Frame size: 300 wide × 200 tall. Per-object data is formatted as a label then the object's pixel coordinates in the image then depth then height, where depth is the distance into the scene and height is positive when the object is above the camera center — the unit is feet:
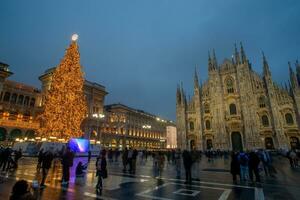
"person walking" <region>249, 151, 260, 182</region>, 32.90 -2.44
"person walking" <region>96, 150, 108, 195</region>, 23.83 -2.71
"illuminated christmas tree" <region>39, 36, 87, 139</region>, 72.18 +18.75
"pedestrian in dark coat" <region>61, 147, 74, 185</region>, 28.76 -2.53
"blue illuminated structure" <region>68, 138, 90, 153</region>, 75.89 +1.48
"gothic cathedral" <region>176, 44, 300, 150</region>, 118.62 +27.97
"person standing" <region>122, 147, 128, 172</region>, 46.07 -2.18
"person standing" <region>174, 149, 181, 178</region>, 42.81 -3.21
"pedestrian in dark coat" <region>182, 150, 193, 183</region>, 33.04 -2.21
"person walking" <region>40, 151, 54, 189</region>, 26.62 -2.28
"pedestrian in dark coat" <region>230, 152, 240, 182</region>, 33.77 -2.94
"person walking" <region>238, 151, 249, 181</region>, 34.83 -2.59
